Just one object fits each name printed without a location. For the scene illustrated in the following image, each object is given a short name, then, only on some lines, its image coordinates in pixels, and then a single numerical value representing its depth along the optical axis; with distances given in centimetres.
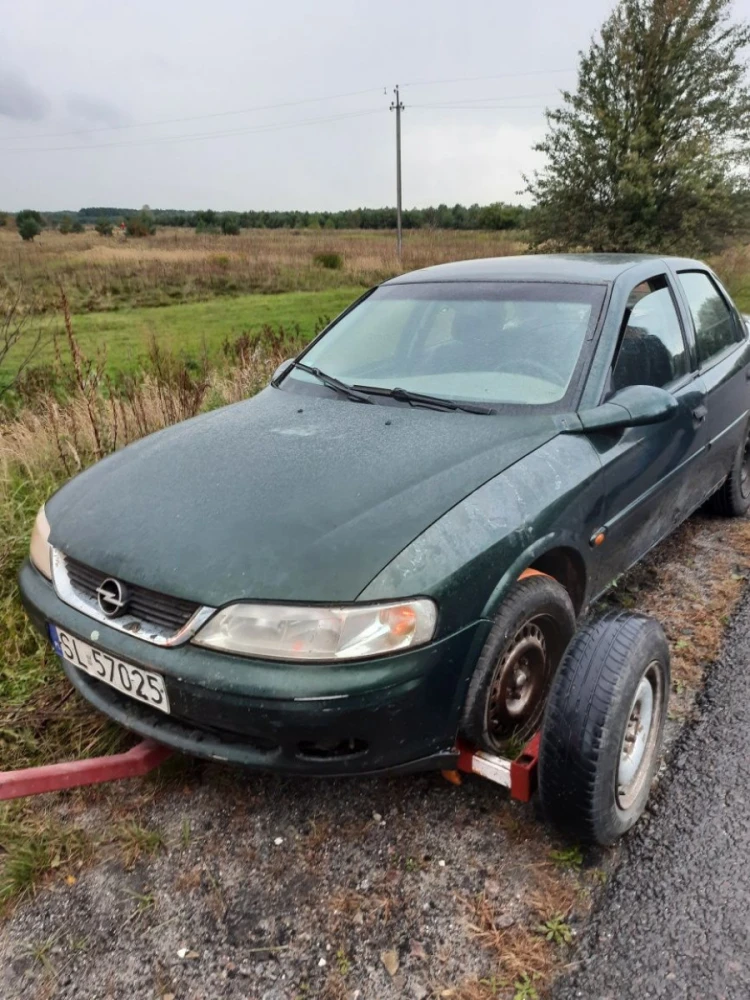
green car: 176
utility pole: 3265
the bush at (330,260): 2892
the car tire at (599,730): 183
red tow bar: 215
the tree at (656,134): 1508
